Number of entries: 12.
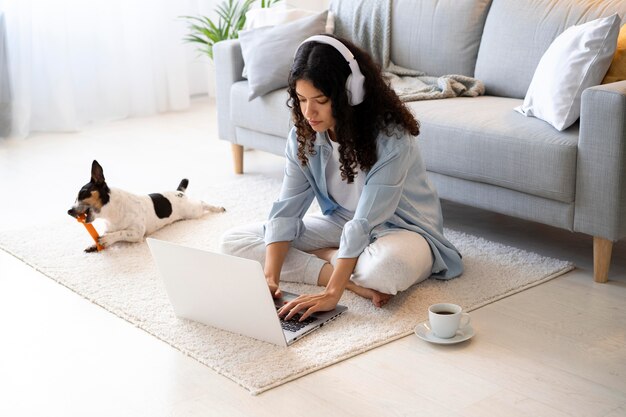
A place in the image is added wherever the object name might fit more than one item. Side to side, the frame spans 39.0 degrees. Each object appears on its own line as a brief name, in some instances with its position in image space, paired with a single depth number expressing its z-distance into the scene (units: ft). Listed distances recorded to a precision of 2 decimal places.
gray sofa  8.50
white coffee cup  7.23
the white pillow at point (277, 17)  13.19
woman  7.63
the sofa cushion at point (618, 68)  9.22
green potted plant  17.75
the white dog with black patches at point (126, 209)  10.06
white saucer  7.28
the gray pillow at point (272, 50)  12.30
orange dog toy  10.13
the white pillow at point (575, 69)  9.00
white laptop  7.13
